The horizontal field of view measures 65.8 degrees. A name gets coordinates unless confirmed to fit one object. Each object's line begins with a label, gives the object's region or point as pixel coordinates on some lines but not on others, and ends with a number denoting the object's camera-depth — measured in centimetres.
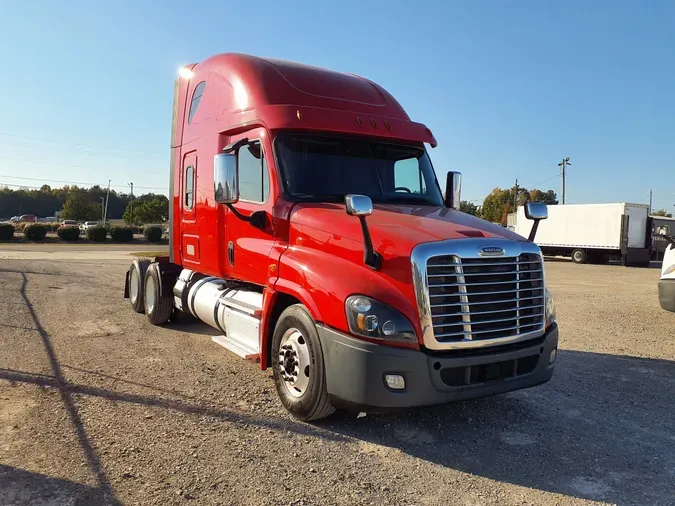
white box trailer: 2736
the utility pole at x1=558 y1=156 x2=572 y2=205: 6097
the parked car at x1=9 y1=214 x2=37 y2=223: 9495
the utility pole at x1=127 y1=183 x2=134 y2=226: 8424
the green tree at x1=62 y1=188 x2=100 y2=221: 8856
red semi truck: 379
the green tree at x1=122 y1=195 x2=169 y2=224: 7944
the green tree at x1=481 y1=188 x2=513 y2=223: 8340
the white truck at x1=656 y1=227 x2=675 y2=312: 914
